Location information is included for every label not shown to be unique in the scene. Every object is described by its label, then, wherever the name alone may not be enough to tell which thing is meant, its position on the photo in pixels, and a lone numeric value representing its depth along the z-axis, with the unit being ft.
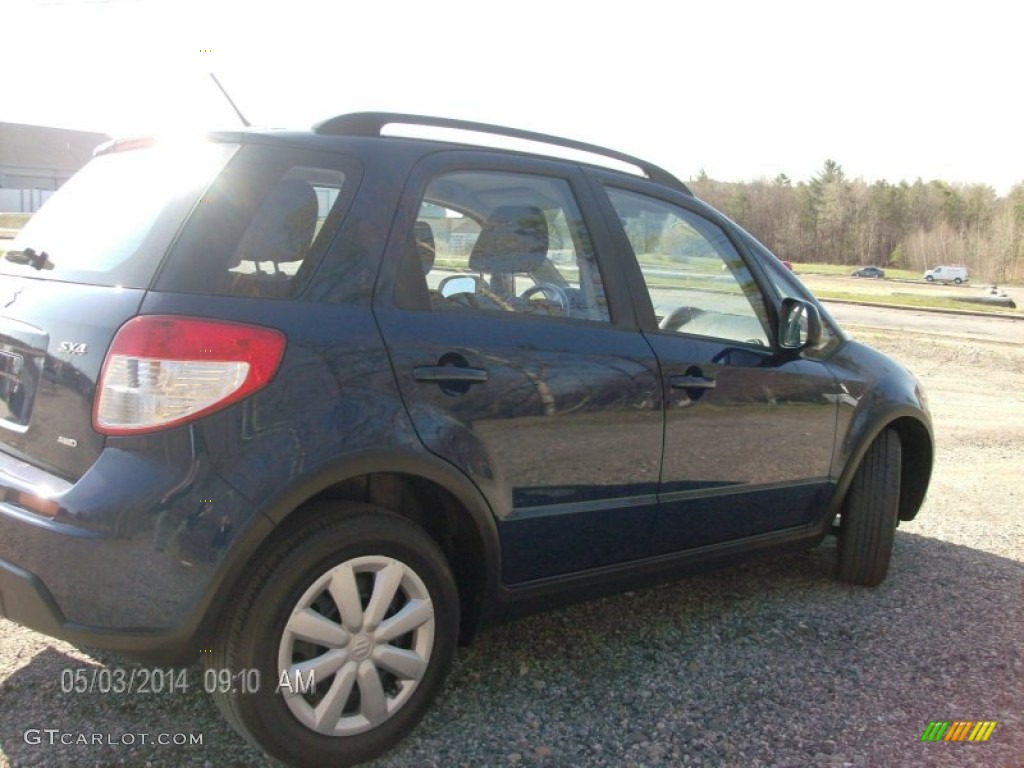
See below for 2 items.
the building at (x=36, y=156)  231.30
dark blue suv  7.30
